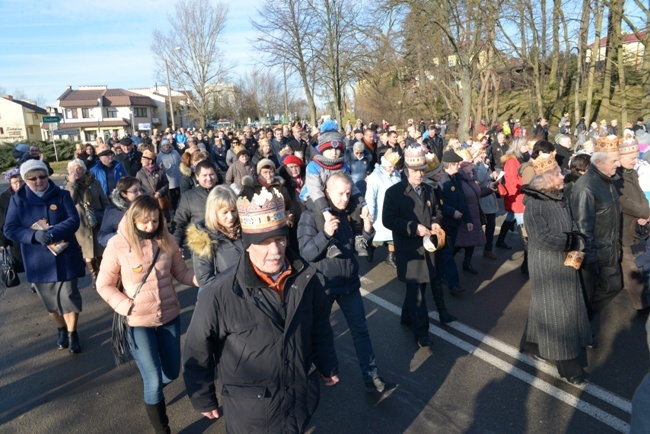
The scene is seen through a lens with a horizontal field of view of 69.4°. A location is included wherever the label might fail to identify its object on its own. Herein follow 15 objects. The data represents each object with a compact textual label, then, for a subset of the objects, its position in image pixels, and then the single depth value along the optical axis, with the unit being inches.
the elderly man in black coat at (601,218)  174.2
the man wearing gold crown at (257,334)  90.7
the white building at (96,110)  2822.3
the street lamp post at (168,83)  1500.9
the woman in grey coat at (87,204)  251.0
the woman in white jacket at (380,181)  270.5
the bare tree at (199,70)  1782.7
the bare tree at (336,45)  809.5
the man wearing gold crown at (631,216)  193.8
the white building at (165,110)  3311.3
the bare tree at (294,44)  832.3
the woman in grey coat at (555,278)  148.0
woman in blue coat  177.3
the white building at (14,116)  2714.1
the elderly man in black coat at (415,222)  173.0
